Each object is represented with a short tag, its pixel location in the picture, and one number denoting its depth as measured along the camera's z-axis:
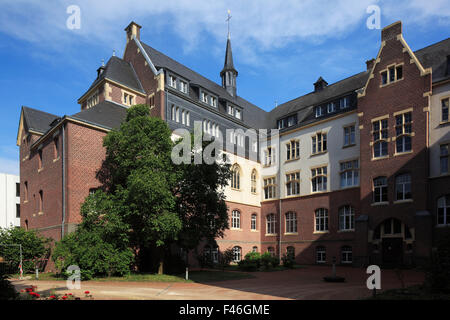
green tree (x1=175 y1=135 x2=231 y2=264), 21.91
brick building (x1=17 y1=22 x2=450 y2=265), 26.03
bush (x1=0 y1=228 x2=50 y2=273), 24.88
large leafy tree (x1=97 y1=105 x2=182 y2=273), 20.09
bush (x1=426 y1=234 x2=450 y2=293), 12.49
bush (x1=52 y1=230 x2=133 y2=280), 19.97
